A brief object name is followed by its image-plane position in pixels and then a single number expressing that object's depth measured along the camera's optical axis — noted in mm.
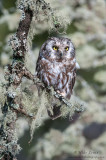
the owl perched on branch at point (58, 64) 9078
